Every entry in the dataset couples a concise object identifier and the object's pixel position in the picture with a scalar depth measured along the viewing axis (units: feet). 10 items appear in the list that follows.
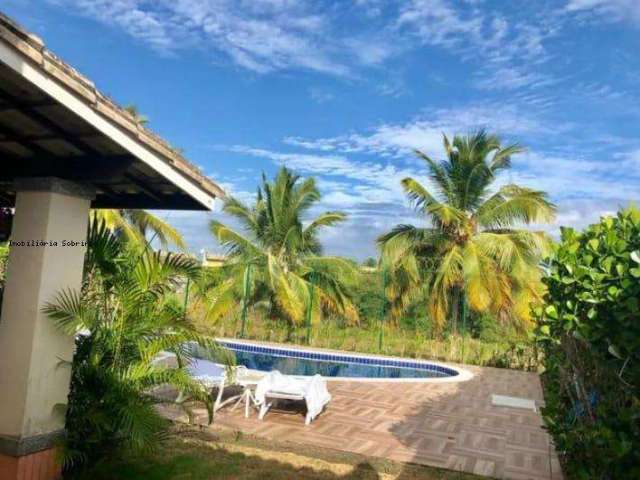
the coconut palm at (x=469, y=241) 49.96
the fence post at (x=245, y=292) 54.03
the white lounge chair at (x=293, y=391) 22.44
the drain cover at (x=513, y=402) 28.19
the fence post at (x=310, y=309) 52.08
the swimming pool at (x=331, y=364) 41.65
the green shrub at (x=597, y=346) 7.66
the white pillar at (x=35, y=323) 12.89
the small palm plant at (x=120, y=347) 13.34
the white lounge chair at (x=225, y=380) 23.53
